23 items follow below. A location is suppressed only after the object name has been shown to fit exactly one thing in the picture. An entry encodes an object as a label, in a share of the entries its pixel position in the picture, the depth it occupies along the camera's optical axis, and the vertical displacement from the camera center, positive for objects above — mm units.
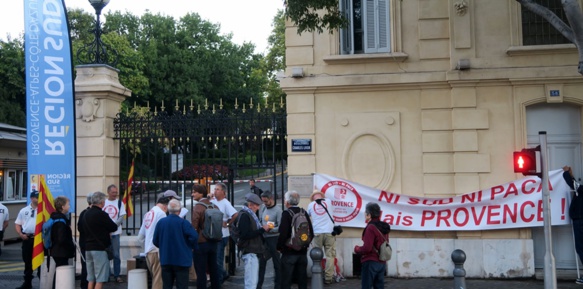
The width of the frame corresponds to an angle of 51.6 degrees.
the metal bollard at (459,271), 8188 -1439
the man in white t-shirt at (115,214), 11773 -822
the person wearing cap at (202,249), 9828 -1279
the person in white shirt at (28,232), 11312 -1098
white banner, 11289 -782
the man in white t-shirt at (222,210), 10664 -711
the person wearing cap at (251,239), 9481 -1095
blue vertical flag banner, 11883 +1400
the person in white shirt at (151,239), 9633 -1098
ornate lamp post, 12453 +2779
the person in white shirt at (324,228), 11039 -1102
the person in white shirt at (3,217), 12717 -904
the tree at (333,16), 8664 +2673
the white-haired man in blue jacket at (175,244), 8711 -1065
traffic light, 9156 +28
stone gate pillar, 12680 +892
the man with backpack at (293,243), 9000 -1108
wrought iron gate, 12320 +863
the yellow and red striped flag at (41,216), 10062 -718
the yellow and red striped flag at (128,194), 12004 -441
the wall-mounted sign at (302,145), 12062 +472
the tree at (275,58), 45000 +8529
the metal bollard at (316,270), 8586 -1449
